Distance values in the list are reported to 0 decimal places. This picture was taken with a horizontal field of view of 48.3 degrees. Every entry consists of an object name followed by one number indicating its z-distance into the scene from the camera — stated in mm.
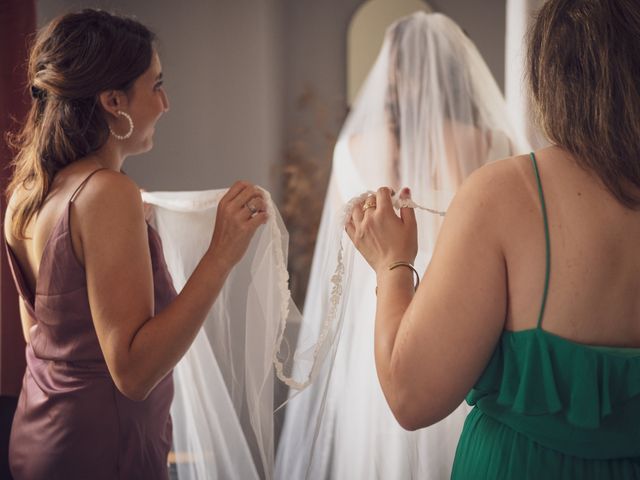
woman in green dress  938
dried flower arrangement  4281
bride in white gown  1940
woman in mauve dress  1238
